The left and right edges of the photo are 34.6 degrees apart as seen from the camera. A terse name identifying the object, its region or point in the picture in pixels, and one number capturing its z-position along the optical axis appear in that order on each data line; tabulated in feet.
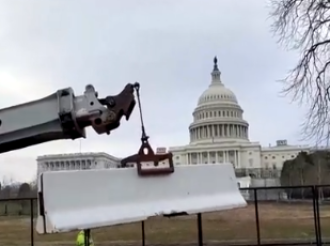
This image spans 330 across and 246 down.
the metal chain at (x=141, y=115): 10.70
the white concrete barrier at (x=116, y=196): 9.68
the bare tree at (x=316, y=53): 45.98
